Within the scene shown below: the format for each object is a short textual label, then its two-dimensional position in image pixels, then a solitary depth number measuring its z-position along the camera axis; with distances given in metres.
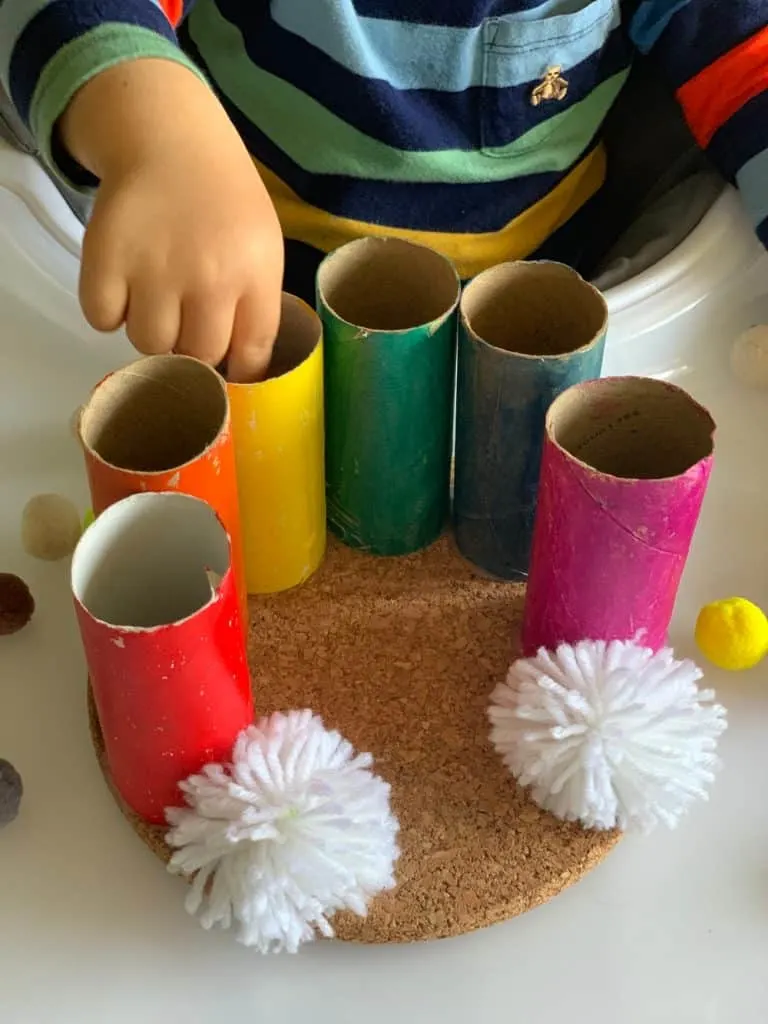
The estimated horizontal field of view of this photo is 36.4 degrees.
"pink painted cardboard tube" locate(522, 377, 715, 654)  0.42
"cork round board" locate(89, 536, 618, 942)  0.44
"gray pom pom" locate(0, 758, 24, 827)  0.47
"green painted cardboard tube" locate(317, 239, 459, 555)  0.49
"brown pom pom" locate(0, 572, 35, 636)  0.52
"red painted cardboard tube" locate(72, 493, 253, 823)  0.39
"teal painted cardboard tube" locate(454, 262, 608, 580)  0.48
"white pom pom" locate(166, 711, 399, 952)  0.41
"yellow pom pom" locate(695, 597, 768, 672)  0.51
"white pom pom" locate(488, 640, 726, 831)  0.44
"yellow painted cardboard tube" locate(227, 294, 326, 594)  0.47
